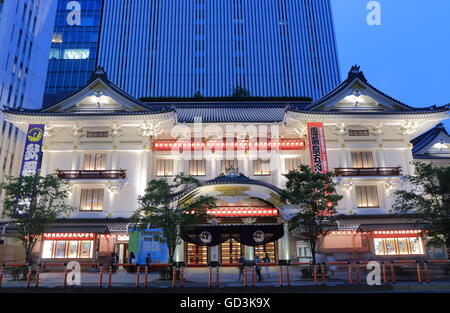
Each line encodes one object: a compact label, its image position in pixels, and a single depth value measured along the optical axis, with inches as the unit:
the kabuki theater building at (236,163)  928.9
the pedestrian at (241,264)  623.4
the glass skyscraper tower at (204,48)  2647.6
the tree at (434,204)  657.0
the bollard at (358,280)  540.9
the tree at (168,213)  662.5
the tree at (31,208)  696.4
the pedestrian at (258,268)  622.2
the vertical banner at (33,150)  960.3
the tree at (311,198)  672.4
